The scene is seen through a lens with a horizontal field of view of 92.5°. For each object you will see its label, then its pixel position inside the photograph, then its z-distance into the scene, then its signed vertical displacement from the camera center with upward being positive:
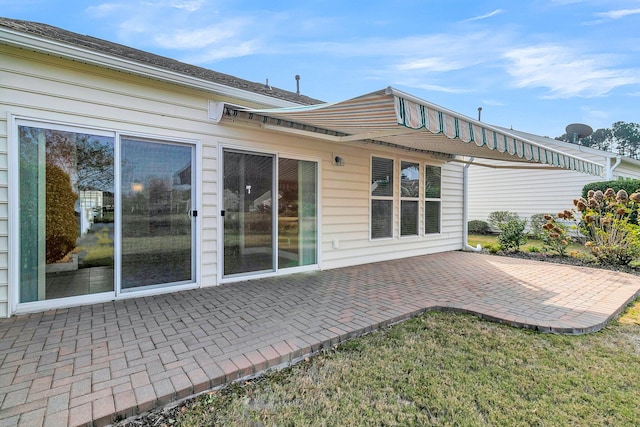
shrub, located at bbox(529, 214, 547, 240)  13.90 -0.41
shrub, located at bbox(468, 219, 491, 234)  16.45 -0.70
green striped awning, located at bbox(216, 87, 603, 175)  3.56 +1.34
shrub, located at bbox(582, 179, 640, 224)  10.66 +1.04
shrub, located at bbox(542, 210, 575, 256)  9.03 -0.60
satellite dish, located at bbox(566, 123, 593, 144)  15.72 +4.36
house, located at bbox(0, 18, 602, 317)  3.98 +0.78
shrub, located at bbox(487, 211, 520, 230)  15.02 -0.15
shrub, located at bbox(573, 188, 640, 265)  7.60 -0.36
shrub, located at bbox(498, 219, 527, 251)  10.01 -0.74
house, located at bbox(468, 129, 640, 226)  13.13 +1.46
